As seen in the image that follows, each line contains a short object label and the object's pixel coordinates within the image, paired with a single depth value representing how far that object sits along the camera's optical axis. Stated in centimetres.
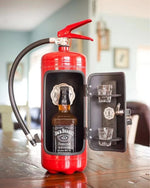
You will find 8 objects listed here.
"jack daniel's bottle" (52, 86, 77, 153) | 79
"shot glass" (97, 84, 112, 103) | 83
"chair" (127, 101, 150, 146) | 292
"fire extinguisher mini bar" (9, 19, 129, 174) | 80
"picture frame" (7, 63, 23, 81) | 797
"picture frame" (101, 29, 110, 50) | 457
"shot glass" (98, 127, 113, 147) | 83
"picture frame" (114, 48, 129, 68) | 474
